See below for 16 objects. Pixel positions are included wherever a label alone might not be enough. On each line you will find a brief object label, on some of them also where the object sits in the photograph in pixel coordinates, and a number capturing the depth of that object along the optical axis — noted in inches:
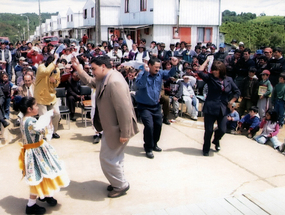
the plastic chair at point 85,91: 335.0
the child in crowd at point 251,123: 290.4
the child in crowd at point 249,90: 332.2
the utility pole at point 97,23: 510.9
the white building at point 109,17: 1312.7
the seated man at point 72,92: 332.0
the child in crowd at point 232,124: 299.8
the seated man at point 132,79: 328.8
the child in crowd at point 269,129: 272.7
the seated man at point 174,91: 347.3
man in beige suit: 156.3
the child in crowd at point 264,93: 322.0
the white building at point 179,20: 990.4
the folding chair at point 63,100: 297.4
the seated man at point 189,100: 350.1
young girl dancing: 146.9
